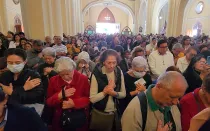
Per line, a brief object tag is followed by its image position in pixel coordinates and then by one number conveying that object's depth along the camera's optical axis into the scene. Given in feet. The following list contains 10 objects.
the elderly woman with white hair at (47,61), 10.40
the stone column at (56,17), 27.89
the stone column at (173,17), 45.18
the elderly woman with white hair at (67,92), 7.80
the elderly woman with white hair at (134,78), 9.64
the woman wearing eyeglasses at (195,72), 8.79
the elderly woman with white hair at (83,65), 12.15
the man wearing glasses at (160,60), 13.59
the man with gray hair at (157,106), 5.05
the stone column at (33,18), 23.00
